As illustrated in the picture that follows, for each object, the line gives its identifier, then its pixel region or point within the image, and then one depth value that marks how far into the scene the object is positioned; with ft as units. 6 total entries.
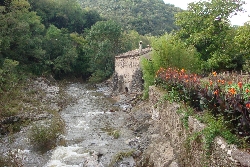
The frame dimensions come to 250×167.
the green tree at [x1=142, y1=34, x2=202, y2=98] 53.21
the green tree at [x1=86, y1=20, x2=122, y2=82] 126.31
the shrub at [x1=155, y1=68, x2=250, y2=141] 18.66
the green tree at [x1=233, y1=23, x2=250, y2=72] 47.85
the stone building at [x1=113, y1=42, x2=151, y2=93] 94.02
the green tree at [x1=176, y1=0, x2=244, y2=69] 59.26
